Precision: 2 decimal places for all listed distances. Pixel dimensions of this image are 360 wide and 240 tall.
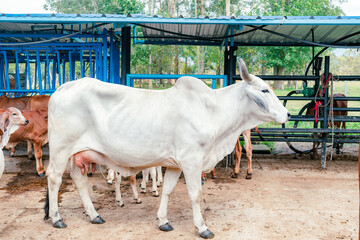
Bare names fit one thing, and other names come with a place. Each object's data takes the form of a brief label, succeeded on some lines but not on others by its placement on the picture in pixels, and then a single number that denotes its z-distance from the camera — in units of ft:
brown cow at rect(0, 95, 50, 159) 26.91
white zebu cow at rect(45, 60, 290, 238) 14.92
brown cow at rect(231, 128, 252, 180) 23.80
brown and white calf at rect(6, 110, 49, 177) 24.06
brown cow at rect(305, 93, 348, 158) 28.63
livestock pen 21.08
